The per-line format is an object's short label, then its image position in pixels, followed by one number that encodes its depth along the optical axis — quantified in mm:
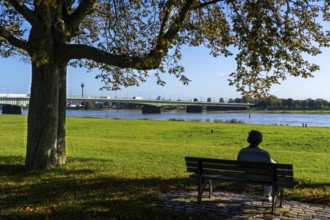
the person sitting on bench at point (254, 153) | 5977
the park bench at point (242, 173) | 5469
